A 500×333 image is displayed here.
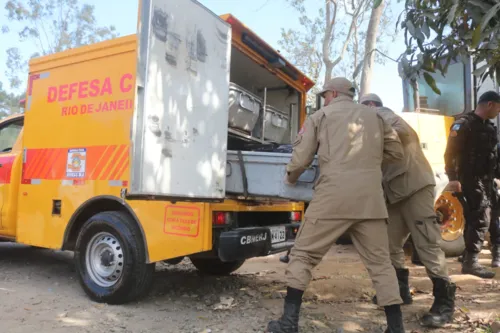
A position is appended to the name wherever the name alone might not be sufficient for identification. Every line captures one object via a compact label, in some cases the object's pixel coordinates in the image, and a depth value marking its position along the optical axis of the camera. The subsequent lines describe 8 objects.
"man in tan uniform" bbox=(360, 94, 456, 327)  3.11
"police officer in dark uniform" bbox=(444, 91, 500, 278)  4.16
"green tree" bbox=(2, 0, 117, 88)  25.30
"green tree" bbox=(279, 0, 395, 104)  11.23
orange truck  3.02
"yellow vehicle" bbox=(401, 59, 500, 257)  5.52
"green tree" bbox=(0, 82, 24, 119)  38.19
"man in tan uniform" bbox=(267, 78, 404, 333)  2.72
